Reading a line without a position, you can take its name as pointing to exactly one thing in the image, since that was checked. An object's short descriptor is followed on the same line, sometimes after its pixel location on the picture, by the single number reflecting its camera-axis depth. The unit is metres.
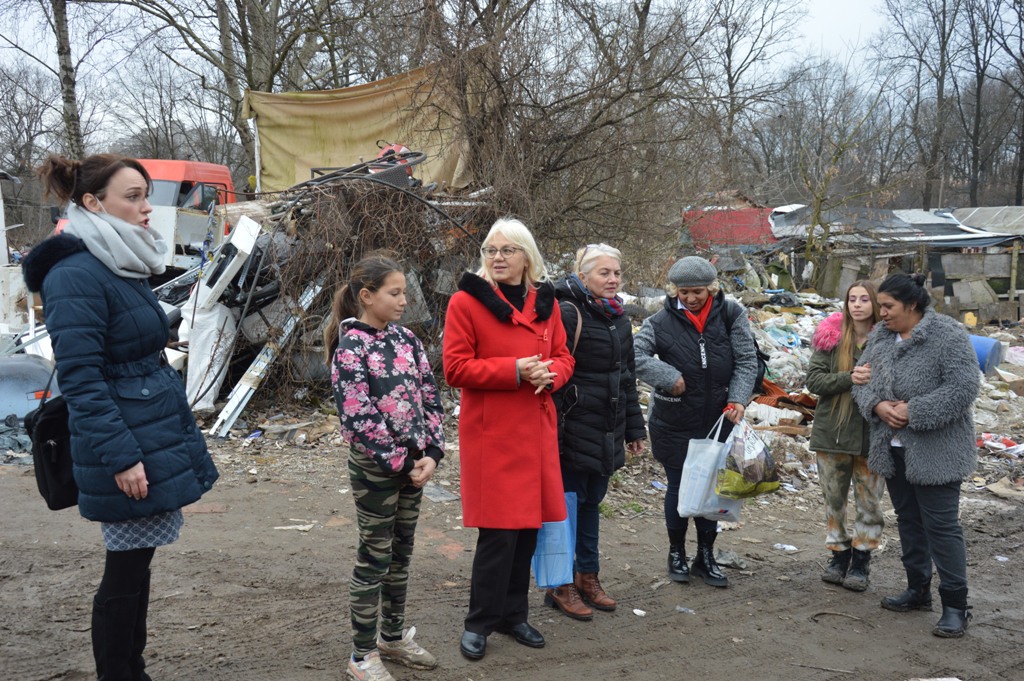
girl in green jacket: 4.57
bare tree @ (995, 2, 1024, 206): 38.84
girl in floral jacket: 3.11
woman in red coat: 3.50
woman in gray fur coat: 4.02
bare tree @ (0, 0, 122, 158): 16.73
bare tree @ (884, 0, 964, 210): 41.12
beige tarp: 10.31
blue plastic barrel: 8.07
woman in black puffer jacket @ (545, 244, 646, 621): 3.99
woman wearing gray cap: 4.45
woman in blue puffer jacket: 2.52
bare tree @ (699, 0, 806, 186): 10.90
